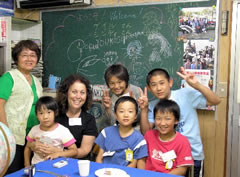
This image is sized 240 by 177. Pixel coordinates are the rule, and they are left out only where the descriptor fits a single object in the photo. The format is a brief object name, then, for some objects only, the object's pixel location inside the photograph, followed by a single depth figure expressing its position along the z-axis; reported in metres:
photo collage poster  2.82
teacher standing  2.47
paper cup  1.59
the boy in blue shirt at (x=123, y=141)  2.01
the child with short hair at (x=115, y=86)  2.52
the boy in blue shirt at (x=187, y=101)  2.26
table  1.62
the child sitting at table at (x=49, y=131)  2.23
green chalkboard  3.07
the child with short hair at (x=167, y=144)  1.96
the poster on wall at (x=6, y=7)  3.75
